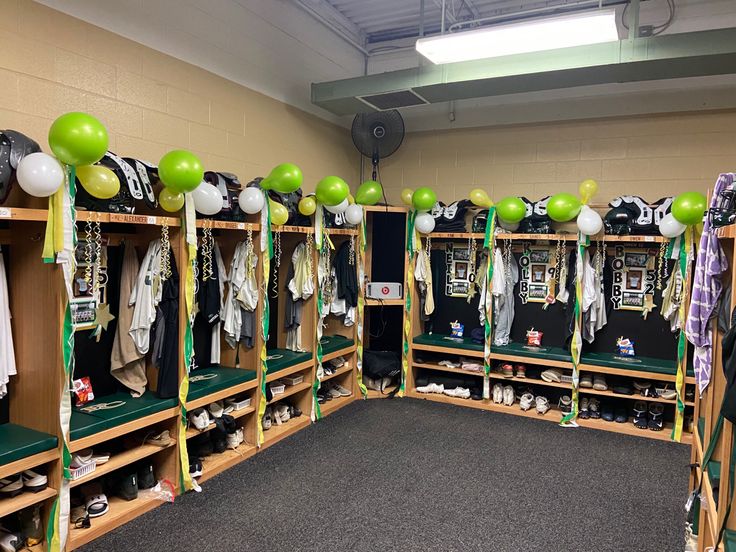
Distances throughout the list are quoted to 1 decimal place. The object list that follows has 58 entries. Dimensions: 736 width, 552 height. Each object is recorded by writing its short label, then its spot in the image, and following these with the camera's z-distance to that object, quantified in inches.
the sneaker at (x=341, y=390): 202.6
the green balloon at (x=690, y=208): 154.3
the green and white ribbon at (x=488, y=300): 196.7
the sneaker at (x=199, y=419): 133.6
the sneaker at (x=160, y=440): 122.3
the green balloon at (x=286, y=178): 141.5
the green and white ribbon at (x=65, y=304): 94.2
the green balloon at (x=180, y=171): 110.7
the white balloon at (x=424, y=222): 202.2
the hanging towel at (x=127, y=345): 122.2
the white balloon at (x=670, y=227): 161.7
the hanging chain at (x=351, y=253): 196.6
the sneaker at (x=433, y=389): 209.5
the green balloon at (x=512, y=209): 186.1
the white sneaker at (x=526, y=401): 194.1
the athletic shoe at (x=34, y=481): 97.7
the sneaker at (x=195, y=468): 129.7
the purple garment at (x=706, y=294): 89.8
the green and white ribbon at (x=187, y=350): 122.4
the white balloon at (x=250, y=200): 140.6
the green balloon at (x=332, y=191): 161.0
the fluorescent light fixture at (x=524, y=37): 122.2
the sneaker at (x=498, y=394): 200.4
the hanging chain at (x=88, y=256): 116.6
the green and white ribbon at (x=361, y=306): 195.5
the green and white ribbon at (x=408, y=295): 206.4
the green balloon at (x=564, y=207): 175.6
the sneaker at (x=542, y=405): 190.5
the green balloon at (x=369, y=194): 190.9
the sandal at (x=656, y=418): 176.2
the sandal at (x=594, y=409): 186.9
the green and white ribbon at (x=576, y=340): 182.9
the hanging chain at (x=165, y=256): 122.2
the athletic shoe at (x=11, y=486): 93.9
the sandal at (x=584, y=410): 187.4
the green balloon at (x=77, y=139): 89.3
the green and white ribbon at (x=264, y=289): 147.5
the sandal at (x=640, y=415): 177.6
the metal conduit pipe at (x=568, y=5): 158.7
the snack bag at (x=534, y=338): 203.2
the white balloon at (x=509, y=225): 195.0
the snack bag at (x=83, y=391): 116.6
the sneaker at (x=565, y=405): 188.8
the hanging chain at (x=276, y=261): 173.3
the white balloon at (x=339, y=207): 170.6
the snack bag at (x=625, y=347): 191.2
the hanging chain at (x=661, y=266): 181.7
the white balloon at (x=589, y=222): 173.5
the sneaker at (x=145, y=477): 122.1
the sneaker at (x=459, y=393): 204.4
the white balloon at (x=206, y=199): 124.6
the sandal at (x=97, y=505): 110.3
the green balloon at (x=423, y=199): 197.3
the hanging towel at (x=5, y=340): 100.4
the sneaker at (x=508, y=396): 198.7
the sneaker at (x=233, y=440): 147.9
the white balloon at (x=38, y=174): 87.7
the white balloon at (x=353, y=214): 183.8
